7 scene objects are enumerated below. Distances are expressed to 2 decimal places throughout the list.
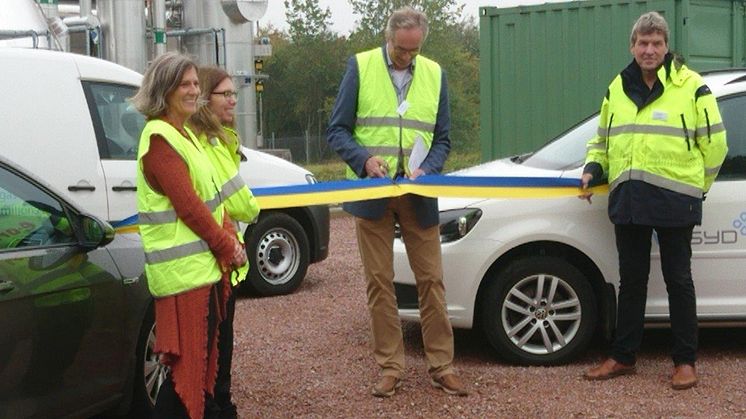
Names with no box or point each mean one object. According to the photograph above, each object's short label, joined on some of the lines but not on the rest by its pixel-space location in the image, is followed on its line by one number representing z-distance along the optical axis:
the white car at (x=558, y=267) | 6.58
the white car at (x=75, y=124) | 7.71
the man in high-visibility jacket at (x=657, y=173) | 6.09
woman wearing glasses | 4.95
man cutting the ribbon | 6.00
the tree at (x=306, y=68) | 38.19
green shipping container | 13.26
